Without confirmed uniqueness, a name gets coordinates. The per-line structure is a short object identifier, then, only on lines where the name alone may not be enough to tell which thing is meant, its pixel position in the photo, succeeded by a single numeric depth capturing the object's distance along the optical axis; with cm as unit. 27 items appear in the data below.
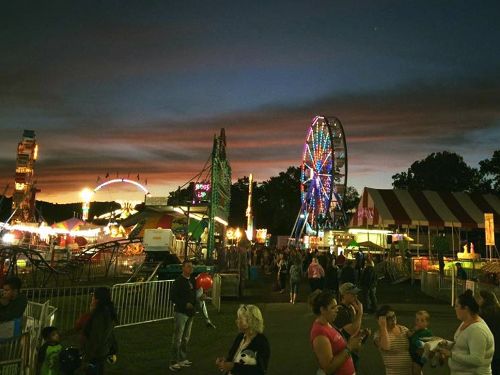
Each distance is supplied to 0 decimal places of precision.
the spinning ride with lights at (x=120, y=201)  4295
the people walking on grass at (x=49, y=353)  527
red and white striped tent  3338
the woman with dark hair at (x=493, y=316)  473
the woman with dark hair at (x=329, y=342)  373
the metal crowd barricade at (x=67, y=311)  1043
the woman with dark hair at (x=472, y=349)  405
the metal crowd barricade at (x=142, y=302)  1102
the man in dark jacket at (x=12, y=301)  577
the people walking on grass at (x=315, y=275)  1502
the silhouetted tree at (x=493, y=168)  4952
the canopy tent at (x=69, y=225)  3062
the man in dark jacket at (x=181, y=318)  743
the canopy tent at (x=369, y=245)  2859
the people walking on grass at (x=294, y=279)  1580
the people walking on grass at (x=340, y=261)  2118
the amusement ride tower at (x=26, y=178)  4466
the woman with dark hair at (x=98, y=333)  524
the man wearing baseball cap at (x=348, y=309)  522
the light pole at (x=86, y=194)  4259
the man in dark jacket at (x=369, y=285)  1322
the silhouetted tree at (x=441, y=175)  6181
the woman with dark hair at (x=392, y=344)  460
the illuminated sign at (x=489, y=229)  2342
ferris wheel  3869
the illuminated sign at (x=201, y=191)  2180
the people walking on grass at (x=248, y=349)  391
